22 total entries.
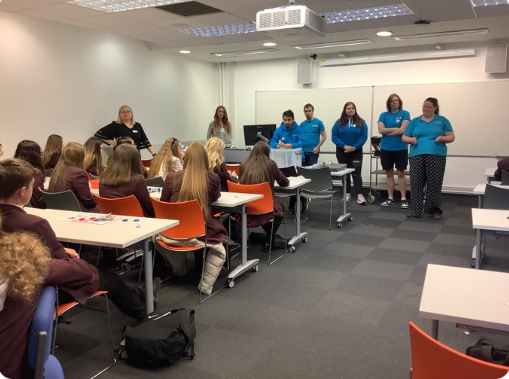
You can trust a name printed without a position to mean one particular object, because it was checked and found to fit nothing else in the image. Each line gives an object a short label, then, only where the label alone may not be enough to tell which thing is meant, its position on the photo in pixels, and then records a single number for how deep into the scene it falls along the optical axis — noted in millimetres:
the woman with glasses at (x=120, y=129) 6594
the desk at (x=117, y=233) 2400
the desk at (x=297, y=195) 4527
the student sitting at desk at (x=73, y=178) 3719
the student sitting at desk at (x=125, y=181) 3406
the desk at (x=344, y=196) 5512
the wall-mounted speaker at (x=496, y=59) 7066
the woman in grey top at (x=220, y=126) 7499
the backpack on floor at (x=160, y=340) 2424
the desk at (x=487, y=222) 2662
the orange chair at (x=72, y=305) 2081
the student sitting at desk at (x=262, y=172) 4246
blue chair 1546
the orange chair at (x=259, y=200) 4047
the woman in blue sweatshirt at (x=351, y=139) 6703
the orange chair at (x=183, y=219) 3172
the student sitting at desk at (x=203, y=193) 3365
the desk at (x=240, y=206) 3559
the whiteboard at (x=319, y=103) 8344
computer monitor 7023
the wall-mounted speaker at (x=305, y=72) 8695
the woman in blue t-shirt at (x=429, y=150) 5516
